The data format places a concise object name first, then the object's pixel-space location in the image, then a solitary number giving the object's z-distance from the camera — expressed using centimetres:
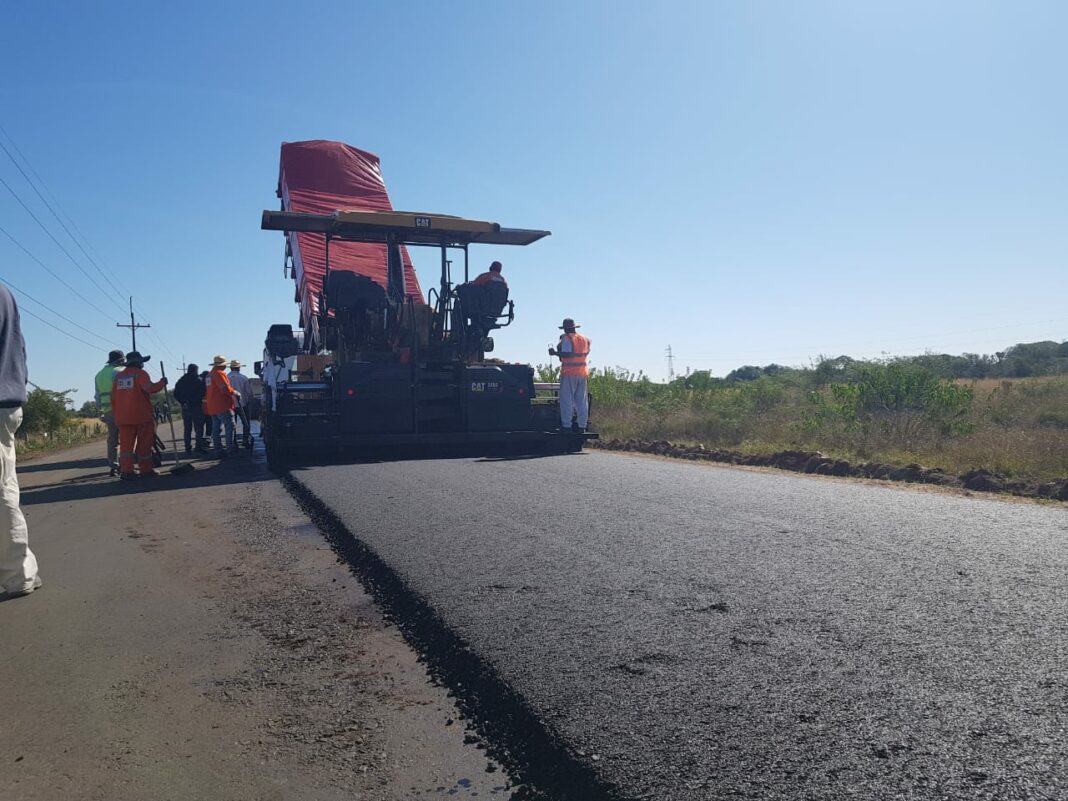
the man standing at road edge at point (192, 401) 1374
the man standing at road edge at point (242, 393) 1401
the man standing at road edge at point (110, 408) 1103
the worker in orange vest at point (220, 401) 1247
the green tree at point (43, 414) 3088
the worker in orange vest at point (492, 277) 1072
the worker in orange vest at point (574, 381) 1141
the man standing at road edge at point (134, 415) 993
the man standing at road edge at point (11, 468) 423
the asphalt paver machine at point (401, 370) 998
